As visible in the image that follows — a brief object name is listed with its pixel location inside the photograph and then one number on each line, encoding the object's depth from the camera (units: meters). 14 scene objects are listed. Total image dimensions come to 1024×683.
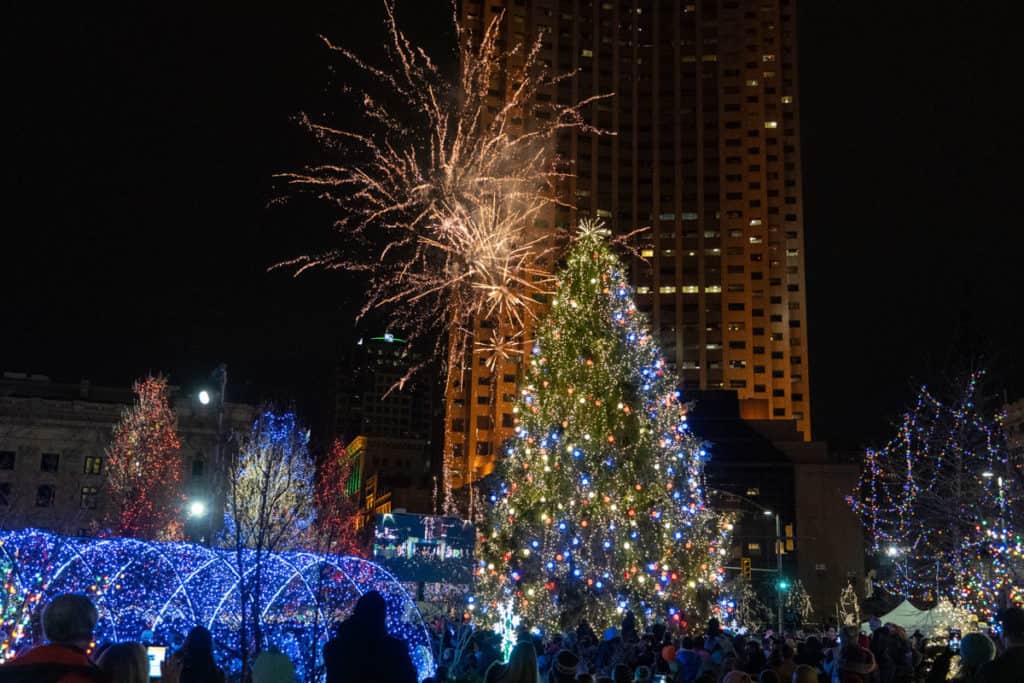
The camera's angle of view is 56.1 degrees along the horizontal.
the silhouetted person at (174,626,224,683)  7.36
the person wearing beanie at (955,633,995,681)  6.88
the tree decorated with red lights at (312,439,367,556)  51.27
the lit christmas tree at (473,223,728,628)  22.86
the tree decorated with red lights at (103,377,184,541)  45.69
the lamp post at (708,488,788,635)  36.56
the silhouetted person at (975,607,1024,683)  5.78
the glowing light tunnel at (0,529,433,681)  15.48
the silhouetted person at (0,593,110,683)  3.85
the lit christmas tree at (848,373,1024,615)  22.17
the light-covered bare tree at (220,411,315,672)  41.91
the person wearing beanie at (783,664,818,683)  8.50
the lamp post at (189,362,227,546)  39.34
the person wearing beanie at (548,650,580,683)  7.95
